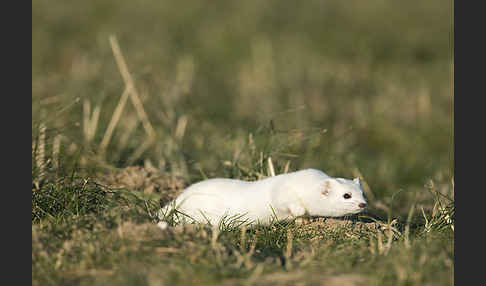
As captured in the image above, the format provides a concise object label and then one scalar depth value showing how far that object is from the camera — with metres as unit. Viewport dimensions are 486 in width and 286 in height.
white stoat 8.11
